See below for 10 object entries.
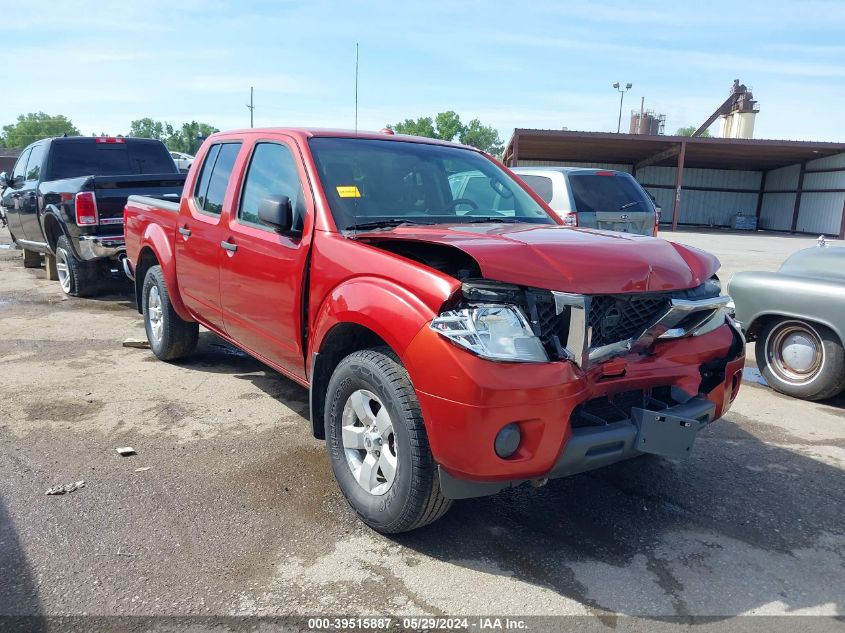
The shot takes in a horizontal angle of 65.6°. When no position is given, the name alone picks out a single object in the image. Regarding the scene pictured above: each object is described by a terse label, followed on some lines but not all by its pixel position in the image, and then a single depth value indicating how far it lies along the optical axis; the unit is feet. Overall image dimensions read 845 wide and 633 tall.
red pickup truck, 8.45
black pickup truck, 26.50
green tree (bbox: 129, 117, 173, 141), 406.62
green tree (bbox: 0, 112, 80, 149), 351.19
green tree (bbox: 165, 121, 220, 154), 373.26
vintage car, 16.39
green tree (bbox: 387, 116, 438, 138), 329.05
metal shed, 96.73
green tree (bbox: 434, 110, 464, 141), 335.98
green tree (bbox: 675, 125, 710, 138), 349.78
